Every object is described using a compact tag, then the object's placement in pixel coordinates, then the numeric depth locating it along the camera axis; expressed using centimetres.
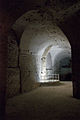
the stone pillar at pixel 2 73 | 244
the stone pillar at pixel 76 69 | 409
